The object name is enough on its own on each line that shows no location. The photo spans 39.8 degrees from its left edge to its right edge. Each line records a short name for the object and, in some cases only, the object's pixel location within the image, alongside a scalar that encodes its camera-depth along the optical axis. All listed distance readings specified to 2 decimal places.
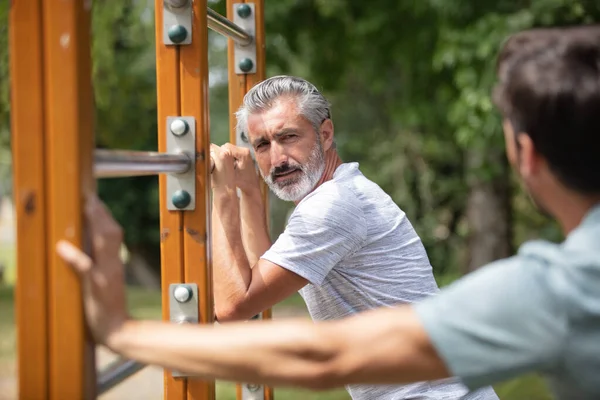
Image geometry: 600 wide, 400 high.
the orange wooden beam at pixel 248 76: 2.65
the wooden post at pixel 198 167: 1.86
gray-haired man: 1.97
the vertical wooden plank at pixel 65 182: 1.21
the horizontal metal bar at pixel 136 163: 1.35
